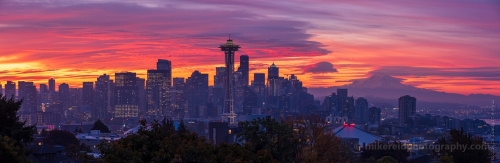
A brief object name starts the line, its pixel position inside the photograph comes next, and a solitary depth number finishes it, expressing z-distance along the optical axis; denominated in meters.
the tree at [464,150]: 41.03
